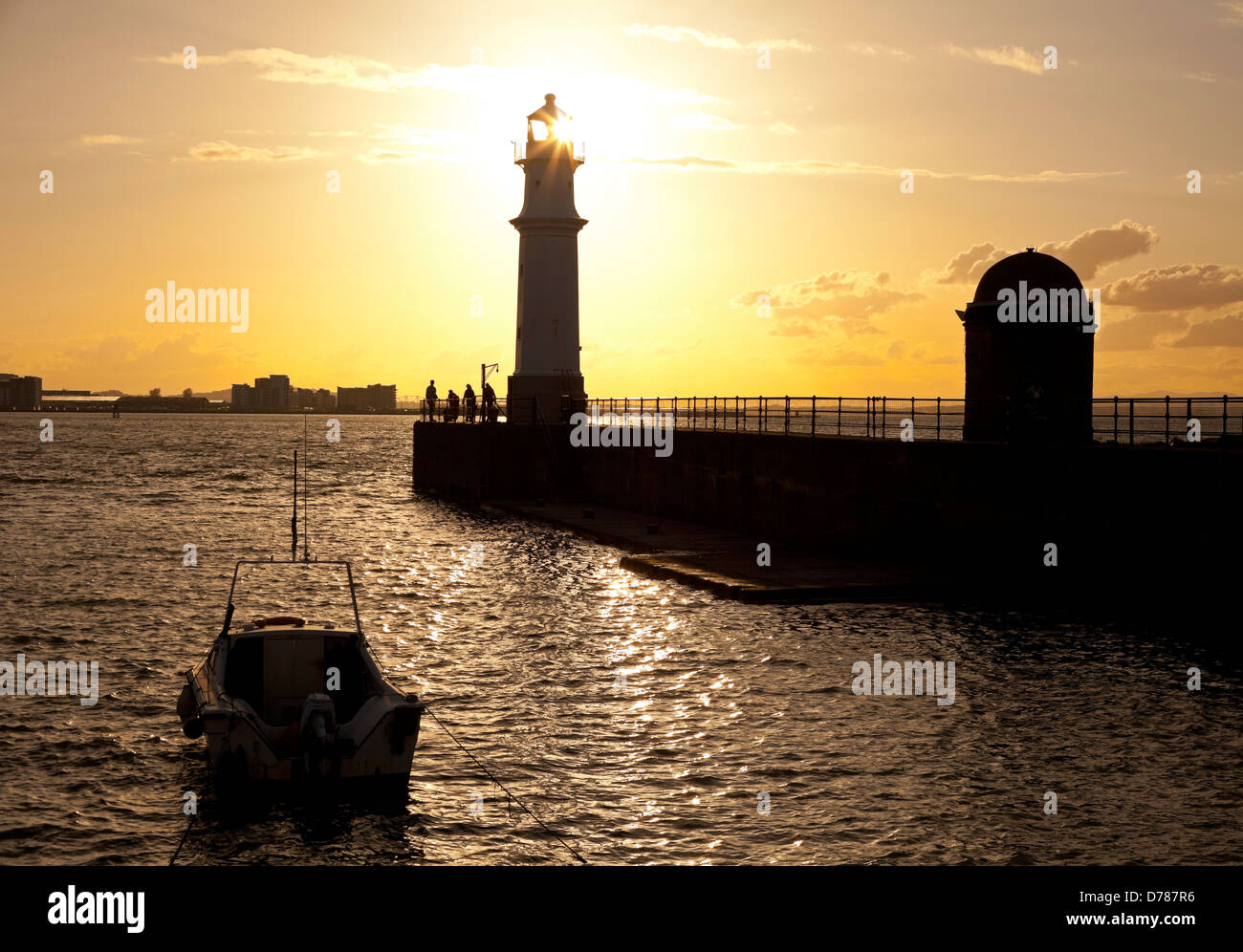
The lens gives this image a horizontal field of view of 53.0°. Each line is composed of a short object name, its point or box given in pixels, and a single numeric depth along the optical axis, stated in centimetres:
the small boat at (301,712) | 1334
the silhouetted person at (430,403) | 6900
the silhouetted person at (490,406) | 5647
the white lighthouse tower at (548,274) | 5247
